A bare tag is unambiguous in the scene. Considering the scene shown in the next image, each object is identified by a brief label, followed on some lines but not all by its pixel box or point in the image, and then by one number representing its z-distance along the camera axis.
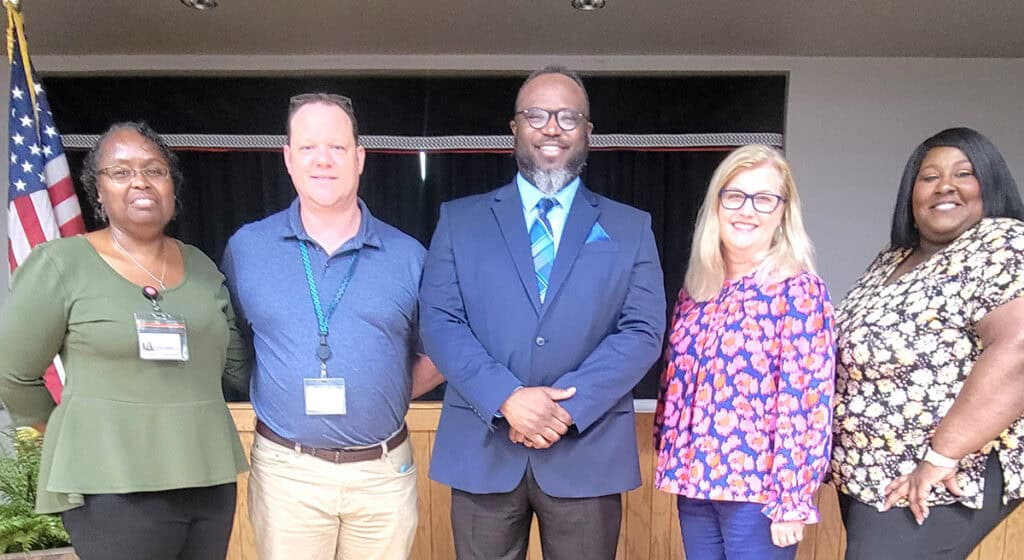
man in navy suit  1.44
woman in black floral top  1.36
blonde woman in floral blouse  1.40
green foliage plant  2.32
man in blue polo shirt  1.57
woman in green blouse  1.39
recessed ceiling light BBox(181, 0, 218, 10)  3.56
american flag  2.44
